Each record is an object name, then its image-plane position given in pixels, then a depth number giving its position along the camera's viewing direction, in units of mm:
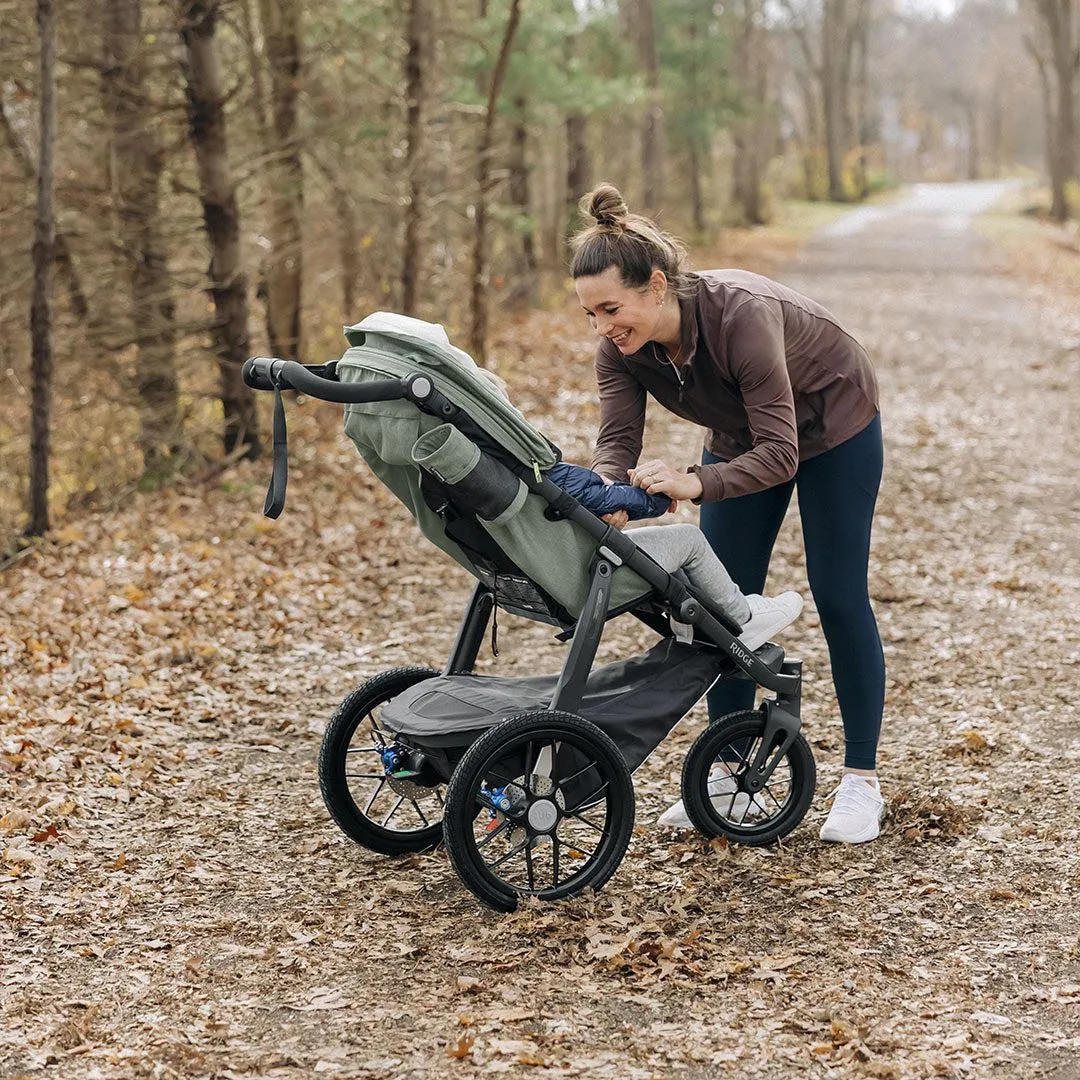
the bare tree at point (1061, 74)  29297
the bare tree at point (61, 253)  10531
